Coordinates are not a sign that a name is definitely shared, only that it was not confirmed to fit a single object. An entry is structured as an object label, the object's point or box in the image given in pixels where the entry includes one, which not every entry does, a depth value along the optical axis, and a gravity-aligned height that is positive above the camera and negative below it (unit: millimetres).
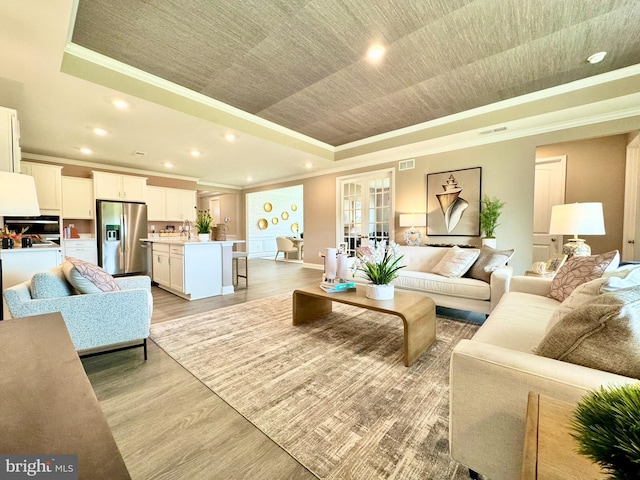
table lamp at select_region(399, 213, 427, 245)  4891 +109
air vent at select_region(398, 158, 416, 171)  5137 +1312
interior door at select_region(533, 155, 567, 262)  4645 +596
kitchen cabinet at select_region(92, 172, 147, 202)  5539 +930
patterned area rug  1245 -1063
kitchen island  3861 -606
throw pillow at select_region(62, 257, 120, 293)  1890 -361
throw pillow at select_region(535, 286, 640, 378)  830 -356
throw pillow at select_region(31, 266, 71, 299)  1799 -407
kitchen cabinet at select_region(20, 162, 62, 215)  4832 +832
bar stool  4682 -485
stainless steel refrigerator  5531 -179
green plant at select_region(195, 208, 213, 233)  4145 +94
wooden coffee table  2031 -694
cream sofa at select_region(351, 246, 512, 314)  2742 -652
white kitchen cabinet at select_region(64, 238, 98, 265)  5160 -401
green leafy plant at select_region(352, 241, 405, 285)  2340 -295
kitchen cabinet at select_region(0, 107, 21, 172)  2502 +846
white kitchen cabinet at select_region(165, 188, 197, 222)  6766 +665
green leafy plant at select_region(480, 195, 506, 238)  4148 +239
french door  5652 +497
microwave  4547 +58
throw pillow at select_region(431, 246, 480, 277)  3137 -398
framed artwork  4445 +493
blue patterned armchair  1734 -564
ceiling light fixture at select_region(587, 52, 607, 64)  2685 +1816
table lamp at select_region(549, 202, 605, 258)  2463 +99
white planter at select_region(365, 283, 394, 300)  2355 -563
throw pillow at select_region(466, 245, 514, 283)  2965 -383
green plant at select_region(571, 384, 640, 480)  379 -319
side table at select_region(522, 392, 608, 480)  576 -518
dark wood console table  459 -398
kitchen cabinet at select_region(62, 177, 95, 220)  5305 +629
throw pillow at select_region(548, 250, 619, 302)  1884 -321
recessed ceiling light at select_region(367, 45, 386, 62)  2567 +1796
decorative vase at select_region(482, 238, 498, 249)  4133 -190
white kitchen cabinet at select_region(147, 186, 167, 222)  6410 +613
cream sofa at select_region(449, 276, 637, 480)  856 -602
